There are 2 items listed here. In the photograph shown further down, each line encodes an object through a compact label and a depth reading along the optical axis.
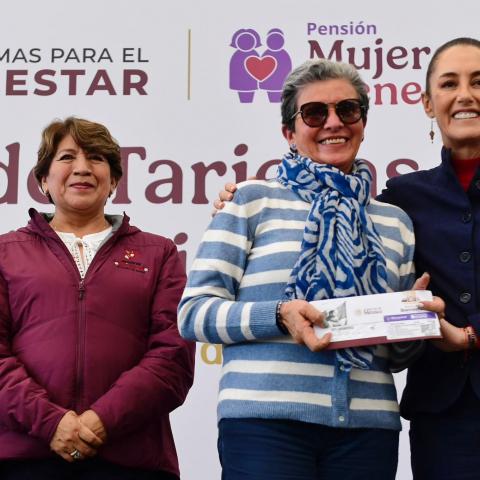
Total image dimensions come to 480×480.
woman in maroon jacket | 2.62
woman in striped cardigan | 2.28
